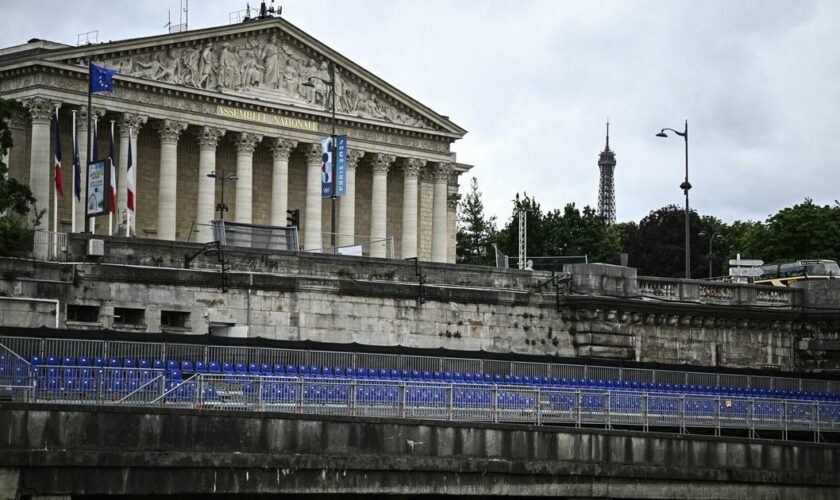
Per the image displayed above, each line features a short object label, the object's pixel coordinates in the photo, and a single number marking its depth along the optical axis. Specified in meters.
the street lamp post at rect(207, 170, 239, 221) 84.54
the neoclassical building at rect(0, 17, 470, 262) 88.94
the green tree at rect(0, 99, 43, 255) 49.69
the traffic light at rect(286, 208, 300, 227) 81.47
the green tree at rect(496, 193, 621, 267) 126.88
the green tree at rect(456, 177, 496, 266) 146.25
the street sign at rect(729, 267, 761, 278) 75.81
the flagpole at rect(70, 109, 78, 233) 82.28
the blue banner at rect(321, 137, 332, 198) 77.44
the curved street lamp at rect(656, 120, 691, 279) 73.00
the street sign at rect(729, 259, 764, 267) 78.44
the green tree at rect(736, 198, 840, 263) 115.62
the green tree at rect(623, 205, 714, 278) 130.25
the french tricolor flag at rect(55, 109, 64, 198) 67.12
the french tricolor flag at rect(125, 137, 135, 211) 66.62
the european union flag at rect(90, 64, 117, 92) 64.81
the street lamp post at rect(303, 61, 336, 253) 74.70
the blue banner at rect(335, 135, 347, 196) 80.25
